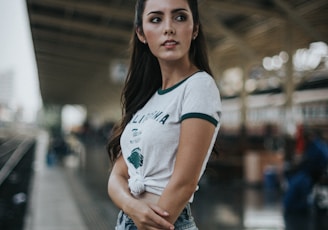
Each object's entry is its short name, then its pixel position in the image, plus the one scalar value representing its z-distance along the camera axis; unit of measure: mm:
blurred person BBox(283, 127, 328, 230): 7246
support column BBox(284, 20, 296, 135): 10719
